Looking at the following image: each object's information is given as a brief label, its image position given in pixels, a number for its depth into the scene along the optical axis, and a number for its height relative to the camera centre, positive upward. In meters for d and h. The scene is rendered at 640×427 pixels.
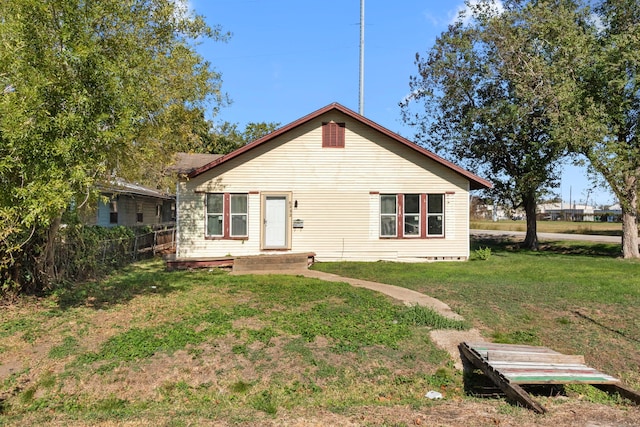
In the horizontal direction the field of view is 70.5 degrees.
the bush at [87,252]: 11.08 -0.85
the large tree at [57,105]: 6.75 +1.86
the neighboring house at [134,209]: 20.74 +0.63
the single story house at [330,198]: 15.87 +0.81
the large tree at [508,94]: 18.59 +6.03
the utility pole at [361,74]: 22.41 +7.38
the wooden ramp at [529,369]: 5.33 -1.91
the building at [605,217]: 60.66 +0.68
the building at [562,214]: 75.30 +1.35
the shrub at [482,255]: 17.41 -1.30
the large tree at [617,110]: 17.06 +4.42
